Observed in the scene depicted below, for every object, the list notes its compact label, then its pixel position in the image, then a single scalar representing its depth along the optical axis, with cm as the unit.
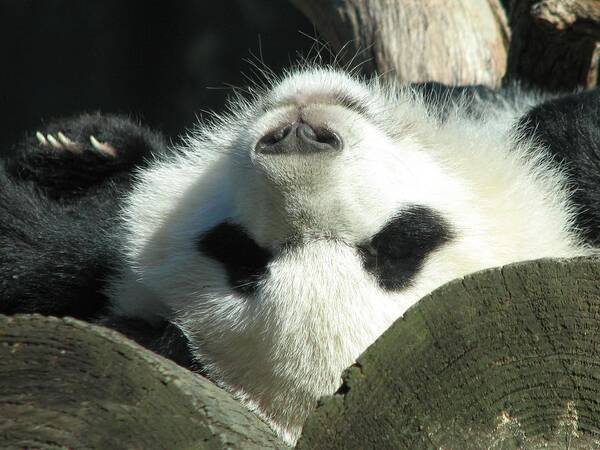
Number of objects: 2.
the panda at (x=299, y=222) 492
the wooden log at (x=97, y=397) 321
